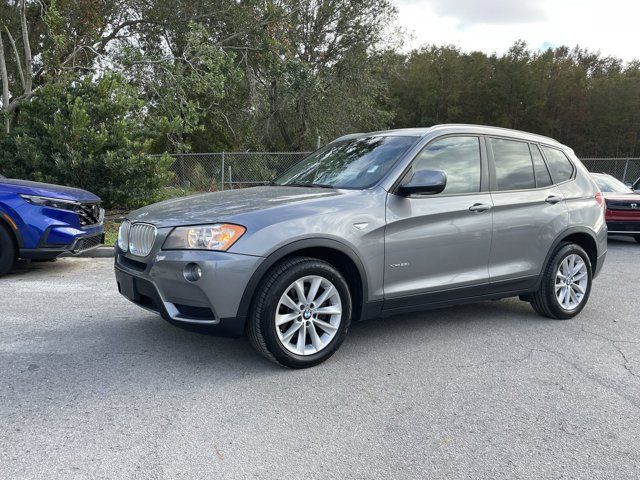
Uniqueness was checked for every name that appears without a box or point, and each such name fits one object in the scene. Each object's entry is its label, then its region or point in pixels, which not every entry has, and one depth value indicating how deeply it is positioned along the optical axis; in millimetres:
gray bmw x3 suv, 3541
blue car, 6438
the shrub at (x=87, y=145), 10586
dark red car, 10852
